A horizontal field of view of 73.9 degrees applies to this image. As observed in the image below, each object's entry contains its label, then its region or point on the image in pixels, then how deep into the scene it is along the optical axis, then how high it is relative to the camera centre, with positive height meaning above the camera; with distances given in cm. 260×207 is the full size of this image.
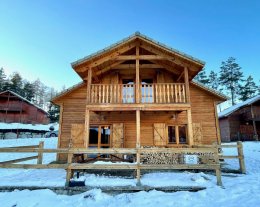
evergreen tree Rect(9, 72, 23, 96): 4294 +1295
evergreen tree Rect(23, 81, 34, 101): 4691 +1160
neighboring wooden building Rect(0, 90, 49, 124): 3044 +456
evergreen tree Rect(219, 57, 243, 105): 4197 +1430
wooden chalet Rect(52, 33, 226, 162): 1002 +162
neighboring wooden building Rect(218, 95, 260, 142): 2384 +177
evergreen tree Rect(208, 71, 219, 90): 4552 +1426
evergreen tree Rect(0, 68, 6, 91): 4435 +1623
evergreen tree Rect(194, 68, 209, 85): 4494 +1492
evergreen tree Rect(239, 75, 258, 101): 3819 +991
